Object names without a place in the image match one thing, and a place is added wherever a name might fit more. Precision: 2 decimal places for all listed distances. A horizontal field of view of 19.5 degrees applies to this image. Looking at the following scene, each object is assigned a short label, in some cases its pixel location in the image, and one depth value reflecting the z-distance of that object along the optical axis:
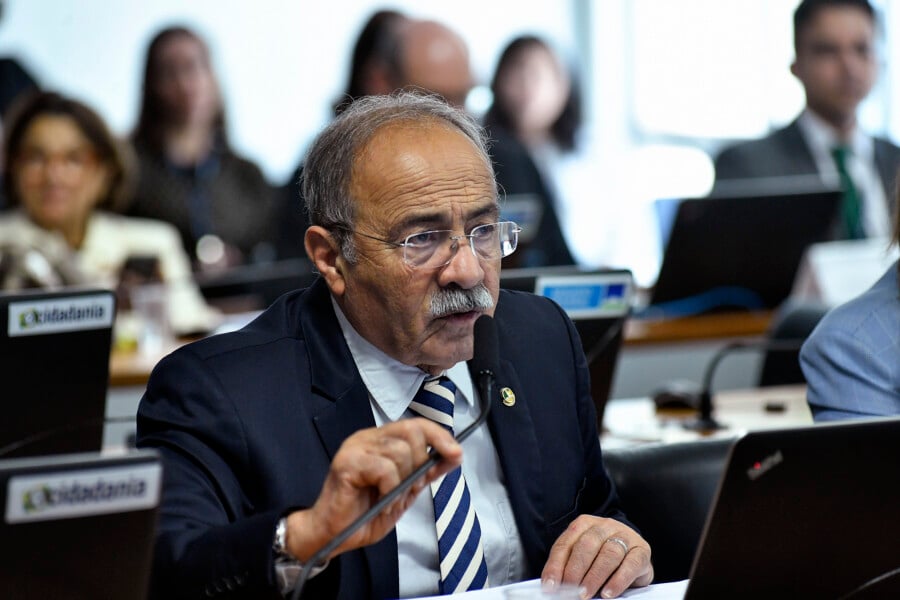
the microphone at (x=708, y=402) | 5.28
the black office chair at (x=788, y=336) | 5.82
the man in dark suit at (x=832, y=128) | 8.81
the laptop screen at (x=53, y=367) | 3.49
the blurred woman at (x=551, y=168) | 9.09
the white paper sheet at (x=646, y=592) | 2.81
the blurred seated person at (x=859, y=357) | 3.87
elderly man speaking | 3.08
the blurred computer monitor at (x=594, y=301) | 4.28
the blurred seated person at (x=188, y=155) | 9.90
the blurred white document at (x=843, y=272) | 6.80
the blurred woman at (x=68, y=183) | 8.40
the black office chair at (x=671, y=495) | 3.62
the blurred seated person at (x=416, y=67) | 7.55
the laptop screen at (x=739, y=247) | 7.23
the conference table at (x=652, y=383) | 5.33
